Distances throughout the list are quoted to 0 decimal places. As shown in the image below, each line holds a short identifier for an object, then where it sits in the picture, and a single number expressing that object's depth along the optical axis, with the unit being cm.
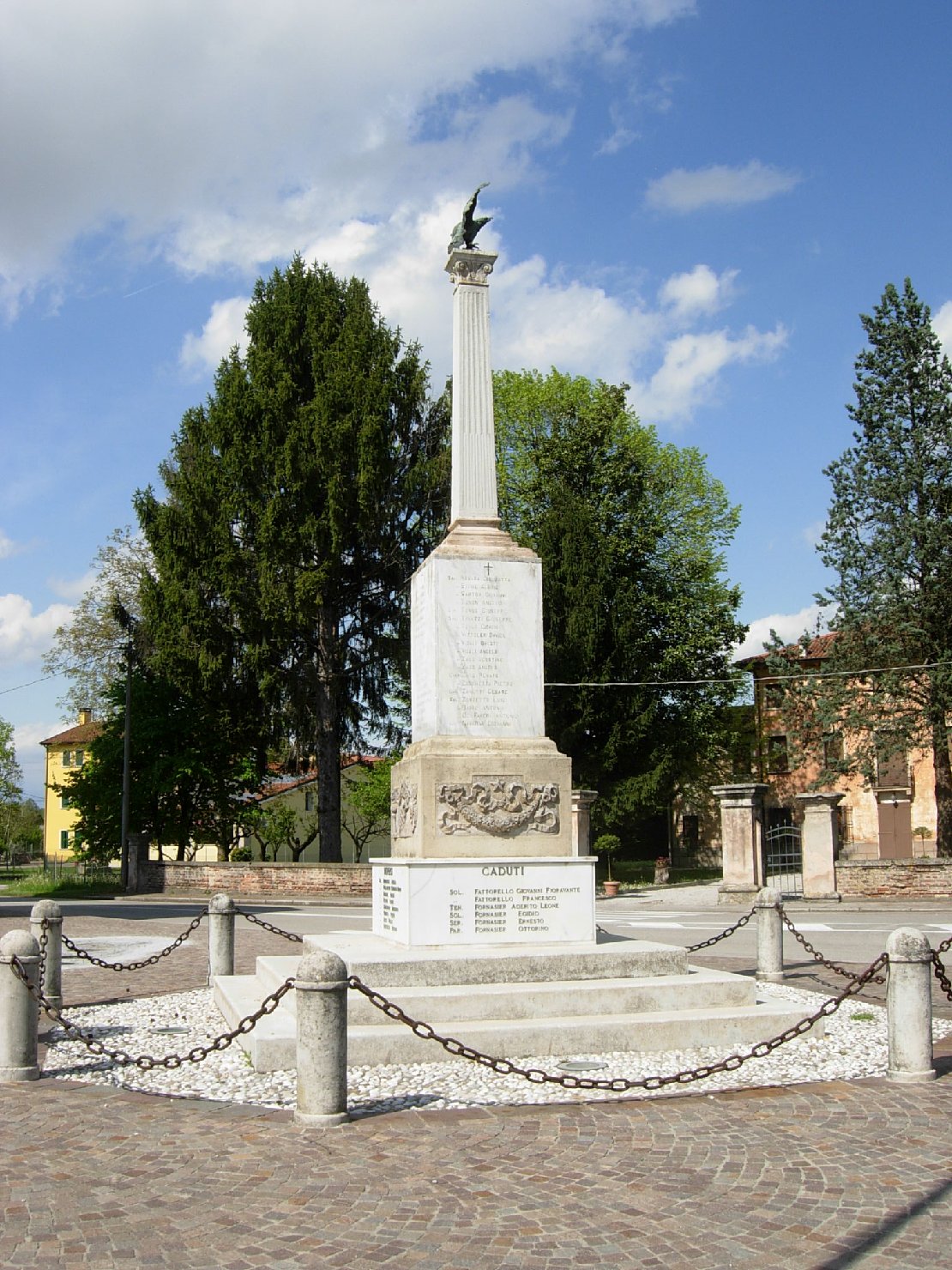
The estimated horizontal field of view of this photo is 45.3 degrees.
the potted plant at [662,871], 3650
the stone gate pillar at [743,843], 2642
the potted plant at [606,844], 3322
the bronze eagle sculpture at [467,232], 1145
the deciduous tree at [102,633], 4056
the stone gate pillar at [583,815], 2773
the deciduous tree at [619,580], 3341
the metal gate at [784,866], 2855
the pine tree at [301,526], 3038
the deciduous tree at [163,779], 3241
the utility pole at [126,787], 3066
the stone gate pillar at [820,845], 2550
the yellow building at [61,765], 7300
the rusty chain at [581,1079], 652
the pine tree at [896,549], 3152
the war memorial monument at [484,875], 838
